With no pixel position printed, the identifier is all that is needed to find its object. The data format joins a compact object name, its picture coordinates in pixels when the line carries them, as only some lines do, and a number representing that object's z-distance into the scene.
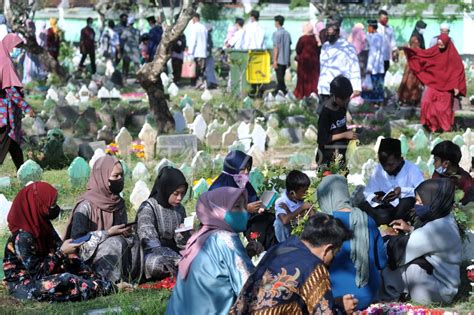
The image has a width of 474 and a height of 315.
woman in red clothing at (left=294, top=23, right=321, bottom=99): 18.56
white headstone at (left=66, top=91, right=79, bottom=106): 17.78
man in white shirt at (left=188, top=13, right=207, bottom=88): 21.56
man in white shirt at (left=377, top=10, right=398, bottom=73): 19.13
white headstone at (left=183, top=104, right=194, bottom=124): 15.38
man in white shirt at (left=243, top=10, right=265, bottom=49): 20.64
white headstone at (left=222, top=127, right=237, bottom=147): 13.65
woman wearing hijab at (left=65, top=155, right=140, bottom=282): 7.96
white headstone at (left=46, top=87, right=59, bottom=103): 18.31
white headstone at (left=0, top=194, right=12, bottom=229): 9.57
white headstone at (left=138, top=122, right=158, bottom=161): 13.00
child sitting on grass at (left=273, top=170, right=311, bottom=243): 8.38
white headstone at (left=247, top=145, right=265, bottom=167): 12.71
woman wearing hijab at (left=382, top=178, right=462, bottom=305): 7.30
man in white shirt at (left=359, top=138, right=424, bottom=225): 8.96
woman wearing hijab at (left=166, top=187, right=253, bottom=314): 6.00
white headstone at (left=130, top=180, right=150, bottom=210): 10.30
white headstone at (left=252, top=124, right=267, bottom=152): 13.52
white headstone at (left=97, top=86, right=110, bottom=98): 18.12
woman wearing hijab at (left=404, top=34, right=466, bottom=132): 14.83
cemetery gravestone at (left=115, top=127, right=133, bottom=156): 13.18
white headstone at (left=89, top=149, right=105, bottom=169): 11.73
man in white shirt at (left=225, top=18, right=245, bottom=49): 20.81
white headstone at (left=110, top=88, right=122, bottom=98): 18.34
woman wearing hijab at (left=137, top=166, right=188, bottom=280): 8.09
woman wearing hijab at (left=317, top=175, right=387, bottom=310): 6.95
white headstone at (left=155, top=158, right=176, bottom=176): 11.23
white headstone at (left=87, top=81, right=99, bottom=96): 19.34
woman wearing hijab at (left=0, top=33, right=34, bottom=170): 11.31
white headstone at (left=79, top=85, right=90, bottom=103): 18.27
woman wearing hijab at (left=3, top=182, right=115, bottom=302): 7.41
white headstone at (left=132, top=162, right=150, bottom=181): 11.36
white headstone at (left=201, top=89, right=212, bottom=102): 18.56
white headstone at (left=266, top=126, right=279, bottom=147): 14.00
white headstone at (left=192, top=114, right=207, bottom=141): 14.06
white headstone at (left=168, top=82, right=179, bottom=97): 19.32
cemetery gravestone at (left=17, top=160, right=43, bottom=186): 11.16
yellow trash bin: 18.83
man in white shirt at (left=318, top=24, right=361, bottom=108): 14.16
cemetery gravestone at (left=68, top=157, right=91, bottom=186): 11.16
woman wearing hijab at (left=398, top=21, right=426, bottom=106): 17.34
